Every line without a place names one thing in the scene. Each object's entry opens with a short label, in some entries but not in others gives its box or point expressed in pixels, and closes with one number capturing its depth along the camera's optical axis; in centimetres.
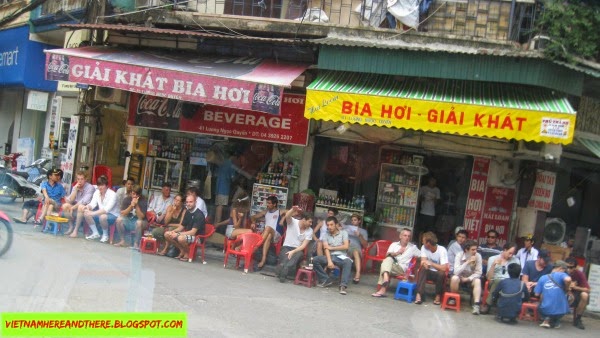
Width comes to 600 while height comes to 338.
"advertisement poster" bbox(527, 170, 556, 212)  1188
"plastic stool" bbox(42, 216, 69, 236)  1195
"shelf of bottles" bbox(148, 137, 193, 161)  1389
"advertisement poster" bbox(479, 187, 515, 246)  1216
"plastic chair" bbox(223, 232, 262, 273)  1086
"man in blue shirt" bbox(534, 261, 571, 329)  912
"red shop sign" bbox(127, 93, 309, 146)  1228
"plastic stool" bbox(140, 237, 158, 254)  1142
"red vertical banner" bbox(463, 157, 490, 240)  1218
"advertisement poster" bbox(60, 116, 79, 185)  1495
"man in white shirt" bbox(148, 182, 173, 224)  1256
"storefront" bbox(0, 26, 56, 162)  1866
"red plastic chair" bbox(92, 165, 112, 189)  1444
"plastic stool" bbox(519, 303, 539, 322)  945
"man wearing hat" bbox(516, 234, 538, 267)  1059
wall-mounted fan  1202
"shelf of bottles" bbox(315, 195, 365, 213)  1236
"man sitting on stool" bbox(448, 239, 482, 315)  974
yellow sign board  941
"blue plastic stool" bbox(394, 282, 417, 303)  987
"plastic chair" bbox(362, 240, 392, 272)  1139
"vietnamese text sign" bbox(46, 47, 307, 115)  1098
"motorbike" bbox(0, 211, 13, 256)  841
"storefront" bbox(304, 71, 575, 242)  994
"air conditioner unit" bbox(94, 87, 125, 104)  1377
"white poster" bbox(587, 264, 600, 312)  1039
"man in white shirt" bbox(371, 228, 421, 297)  1010
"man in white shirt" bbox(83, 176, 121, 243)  1207
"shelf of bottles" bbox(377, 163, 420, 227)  1243
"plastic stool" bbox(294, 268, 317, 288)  1024
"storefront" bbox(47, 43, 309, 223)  1123
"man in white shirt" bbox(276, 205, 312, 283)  1056
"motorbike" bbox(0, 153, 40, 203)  1468
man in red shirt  954
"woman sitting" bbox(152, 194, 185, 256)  1145
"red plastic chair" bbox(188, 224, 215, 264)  1120
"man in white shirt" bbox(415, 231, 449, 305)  986
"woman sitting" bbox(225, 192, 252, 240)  1218
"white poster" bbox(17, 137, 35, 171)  1903
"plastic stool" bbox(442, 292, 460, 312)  960
